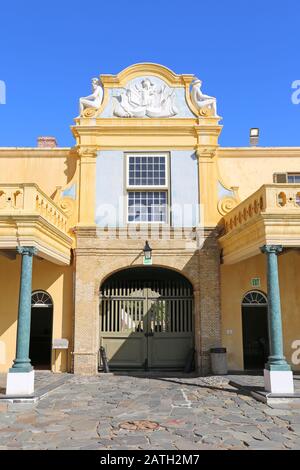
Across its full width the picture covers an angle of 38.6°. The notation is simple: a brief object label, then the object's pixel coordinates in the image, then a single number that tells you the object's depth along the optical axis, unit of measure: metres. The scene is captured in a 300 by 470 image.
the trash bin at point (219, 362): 12.66
